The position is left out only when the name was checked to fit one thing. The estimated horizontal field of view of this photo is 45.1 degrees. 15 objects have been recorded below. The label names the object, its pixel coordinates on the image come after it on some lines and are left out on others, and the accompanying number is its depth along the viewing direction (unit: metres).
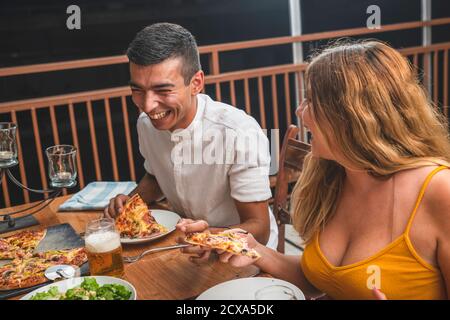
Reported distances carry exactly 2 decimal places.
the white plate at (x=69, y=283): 1.39
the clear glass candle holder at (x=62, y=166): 1.78
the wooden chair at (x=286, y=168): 2.17
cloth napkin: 2.12
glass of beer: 1.48
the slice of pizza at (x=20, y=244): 1.70
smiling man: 1.95
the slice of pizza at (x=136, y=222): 1.77
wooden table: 1.43
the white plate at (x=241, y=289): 1.35
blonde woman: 1.39
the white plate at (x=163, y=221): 1.73
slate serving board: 1.76
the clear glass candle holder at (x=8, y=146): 1.84
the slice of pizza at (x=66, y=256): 1.62
